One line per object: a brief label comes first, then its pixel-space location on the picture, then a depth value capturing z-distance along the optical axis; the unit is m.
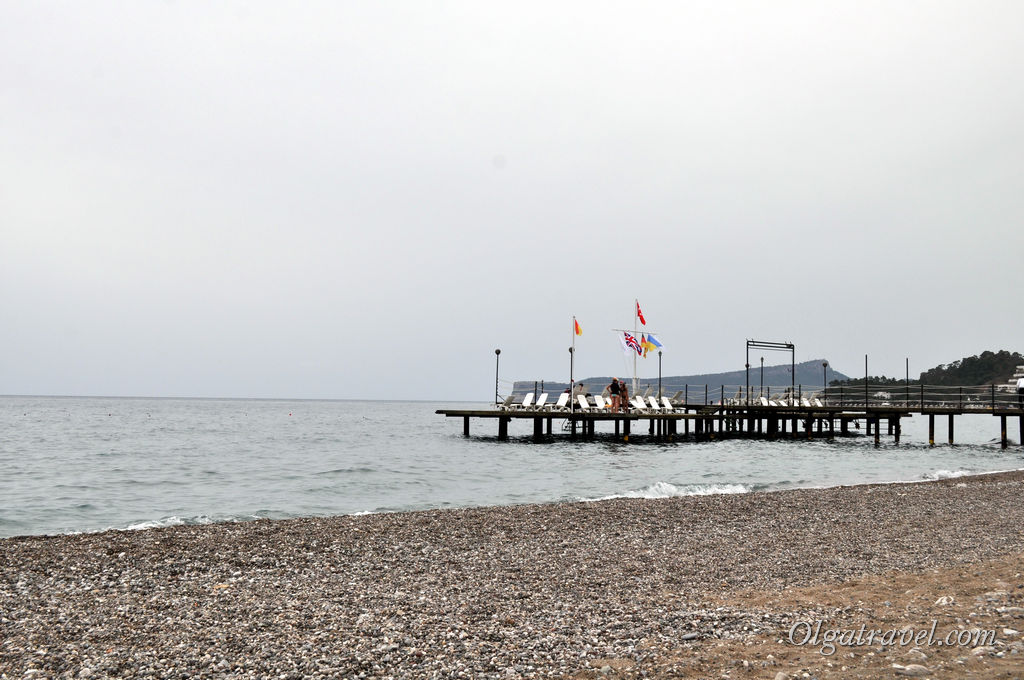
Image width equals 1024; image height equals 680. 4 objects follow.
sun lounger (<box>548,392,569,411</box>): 37.38
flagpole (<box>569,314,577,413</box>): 35.56
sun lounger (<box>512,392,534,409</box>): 37.59
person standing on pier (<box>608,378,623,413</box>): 35.78
